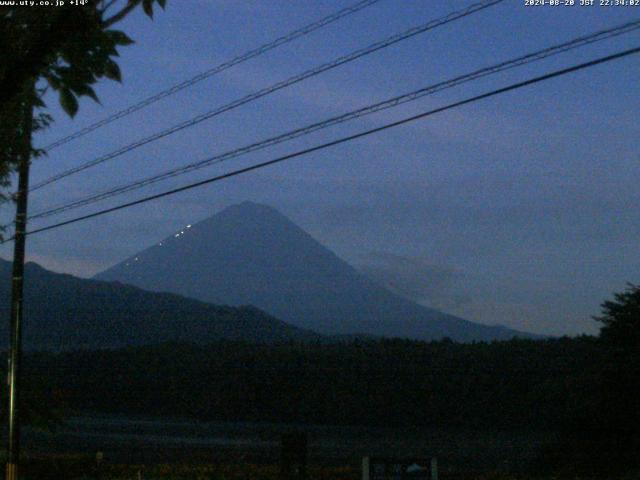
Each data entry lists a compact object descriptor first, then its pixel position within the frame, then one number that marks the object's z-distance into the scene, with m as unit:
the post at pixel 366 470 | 11.20
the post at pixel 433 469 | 11.17
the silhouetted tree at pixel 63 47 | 6.07
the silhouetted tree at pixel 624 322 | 23.45
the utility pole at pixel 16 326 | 17.83
